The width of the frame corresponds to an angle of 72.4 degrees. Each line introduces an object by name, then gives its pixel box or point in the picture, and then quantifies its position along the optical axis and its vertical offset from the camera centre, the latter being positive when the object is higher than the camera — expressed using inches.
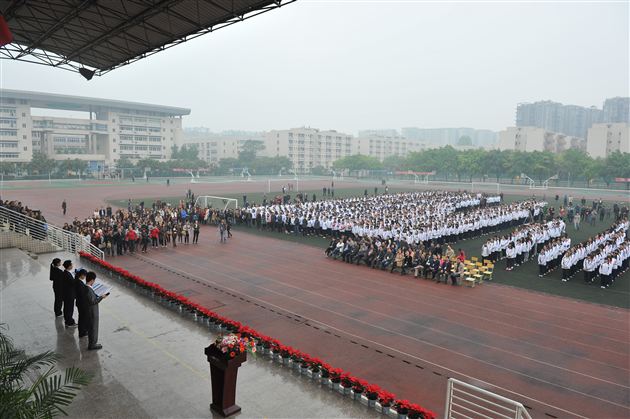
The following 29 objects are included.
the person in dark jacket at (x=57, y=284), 348.2 -96.3
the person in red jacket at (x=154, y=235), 777.6 -122.9
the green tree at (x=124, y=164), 3097.9 +21.9
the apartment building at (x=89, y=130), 2970.0 +293.4
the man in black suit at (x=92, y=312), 295.7 -100.9
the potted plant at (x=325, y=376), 267.6 -128.6
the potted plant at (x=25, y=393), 124.1 -72.3
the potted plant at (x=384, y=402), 236.8 -127.5
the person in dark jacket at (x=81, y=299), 298.0 -93.0
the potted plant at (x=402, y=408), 226.8 -124.8
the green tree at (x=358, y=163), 3590.1 +64.6
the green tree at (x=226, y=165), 3599.9 +30.8
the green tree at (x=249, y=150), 3924.0 +197.5
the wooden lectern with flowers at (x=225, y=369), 216.7 -102.1
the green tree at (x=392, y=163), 3935.0 +79.2
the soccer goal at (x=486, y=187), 2278.5 -83.5
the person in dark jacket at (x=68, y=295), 343.0 -103.3
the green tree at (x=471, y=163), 2780.5 +63.7
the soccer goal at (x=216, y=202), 1537.2 -125.9
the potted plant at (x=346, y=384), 255.9 -127.0
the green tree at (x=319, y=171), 4126.5 -8.6
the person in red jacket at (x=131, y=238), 732.7 -120.3
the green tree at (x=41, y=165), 2506.2 +4.0
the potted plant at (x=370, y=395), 243.8 -127.2
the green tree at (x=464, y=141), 6865.2 +513.0
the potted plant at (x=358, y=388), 250.7 -126.7
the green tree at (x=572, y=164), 2504.1 +60.7
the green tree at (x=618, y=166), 2256.4 +47.9
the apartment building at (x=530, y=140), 3789.4 +307.7
